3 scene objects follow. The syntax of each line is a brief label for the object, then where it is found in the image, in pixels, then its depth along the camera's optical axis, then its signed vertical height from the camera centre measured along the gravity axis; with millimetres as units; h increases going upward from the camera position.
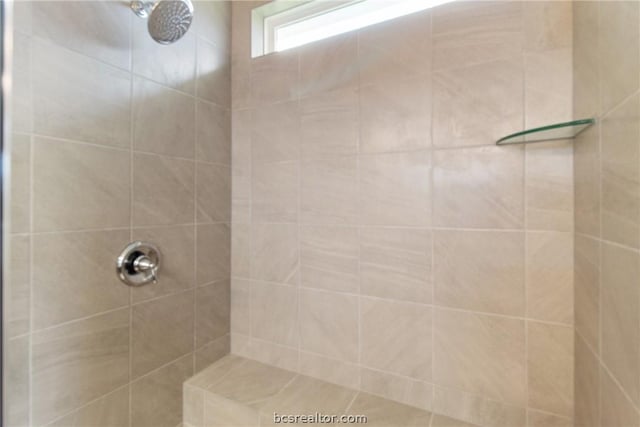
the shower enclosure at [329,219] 698 -14
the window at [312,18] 1104 +805
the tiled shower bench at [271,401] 940 -644
